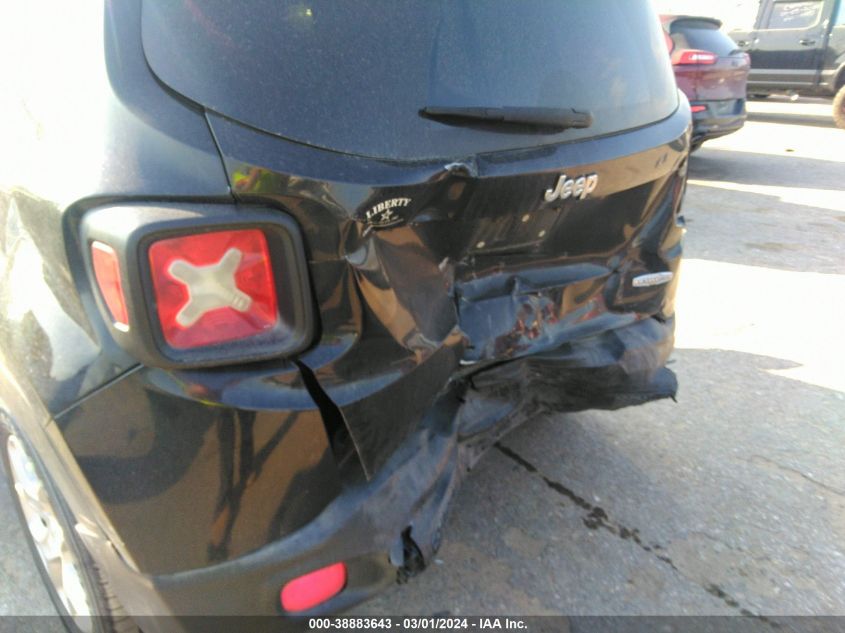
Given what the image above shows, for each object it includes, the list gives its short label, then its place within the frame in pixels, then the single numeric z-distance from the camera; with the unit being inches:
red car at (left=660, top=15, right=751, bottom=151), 305.9
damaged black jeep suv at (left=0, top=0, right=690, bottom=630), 51.4
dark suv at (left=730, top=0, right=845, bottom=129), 456.1
